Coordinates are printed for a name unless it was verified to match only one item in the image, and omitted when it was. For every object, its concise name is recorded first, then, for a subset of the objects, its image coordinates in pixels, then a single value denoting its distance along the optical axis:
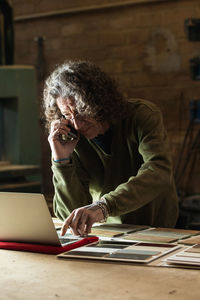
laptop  2.13
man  2.58
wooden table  1.76
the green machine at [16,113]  5.09
